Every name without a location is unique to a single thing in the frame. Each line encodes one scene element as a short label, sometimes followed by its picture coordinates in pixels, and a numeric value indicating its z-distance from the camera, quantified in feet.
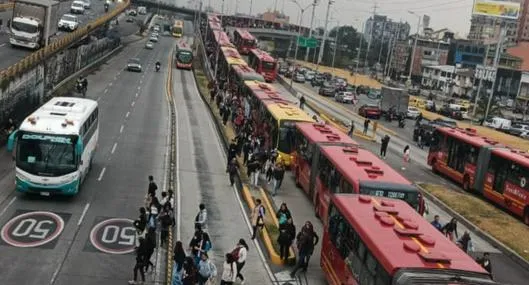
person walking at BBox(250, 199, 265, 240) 72.74
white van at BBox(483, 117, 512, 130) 261.18
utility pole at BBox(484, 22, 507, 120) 265.13
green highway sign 368.89
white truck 171.73
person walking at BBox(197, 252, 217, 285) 54.13
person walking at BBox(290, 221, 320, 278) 62.59
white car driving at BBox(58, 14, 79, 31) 231.09
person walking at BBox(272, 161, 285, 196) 94.12
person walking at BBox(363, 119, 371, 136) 170.48
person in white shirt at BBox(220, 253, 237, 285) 55.93
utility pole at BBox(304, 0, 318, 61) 350.43
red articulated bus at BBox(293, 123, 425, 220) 71.26
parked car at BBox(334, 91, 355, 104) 267.80
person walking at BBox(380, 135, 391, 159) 135.61
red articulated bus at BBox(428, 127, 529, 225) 98.02
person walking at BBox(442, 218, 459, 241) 75.56
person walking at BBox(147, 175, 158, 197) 73.79
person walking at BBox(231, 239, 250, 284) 58.39
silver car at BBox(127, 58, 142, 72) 254.47
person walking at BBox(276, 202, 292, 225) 67.64
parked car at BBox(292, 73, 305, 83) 350.76
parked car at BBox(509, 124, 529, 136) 242.47
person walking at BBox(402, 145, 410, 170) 140.15
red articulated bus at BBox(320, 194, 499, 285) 42.73
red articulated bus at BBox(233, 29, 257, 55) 343.38
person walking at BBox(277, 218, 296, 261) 65.72
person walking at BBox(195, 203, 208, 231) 68.18
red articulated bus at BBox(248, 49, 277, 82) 268.21
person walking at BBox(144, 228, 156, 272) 56.65
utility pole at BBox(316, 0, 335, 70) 385.52
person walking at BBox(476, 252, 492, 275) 63.46
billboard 381.81
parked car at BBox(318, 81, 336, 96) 285.84
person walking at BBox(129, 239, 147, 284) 56.70
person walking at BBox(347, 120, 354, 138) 158.61
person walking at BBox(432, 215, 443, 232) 74.74
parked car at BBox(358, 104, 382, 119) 218.79
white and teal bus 77.87
